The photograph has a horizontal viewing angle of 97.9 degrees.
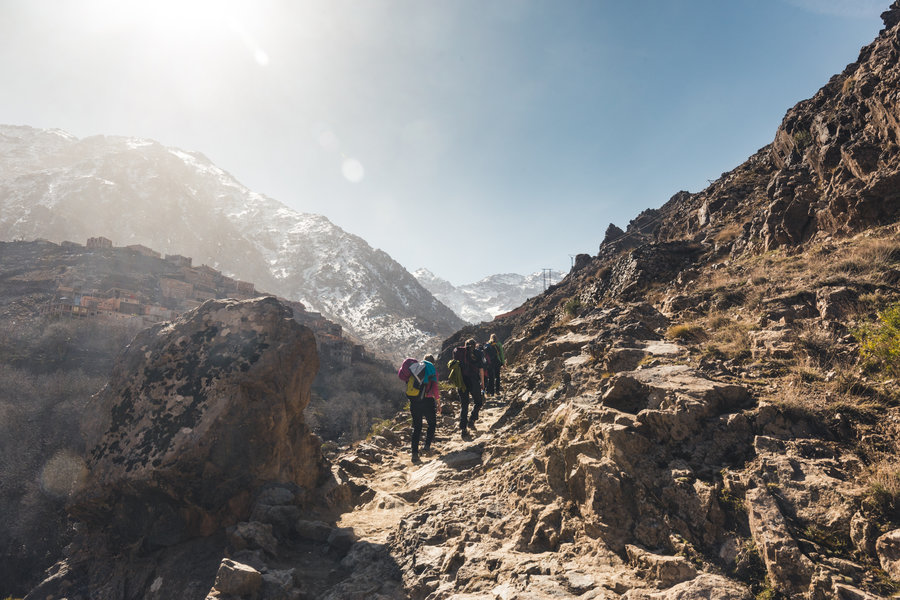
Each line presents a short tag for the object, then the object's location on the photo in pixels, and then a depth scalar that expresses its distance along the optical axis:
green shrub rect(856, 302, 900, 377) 3.38
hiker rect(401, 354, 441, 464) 8.01
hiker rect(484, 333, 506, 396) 13.31
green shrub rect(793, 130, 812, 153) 15.17
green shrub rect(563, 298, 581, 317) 22.87
